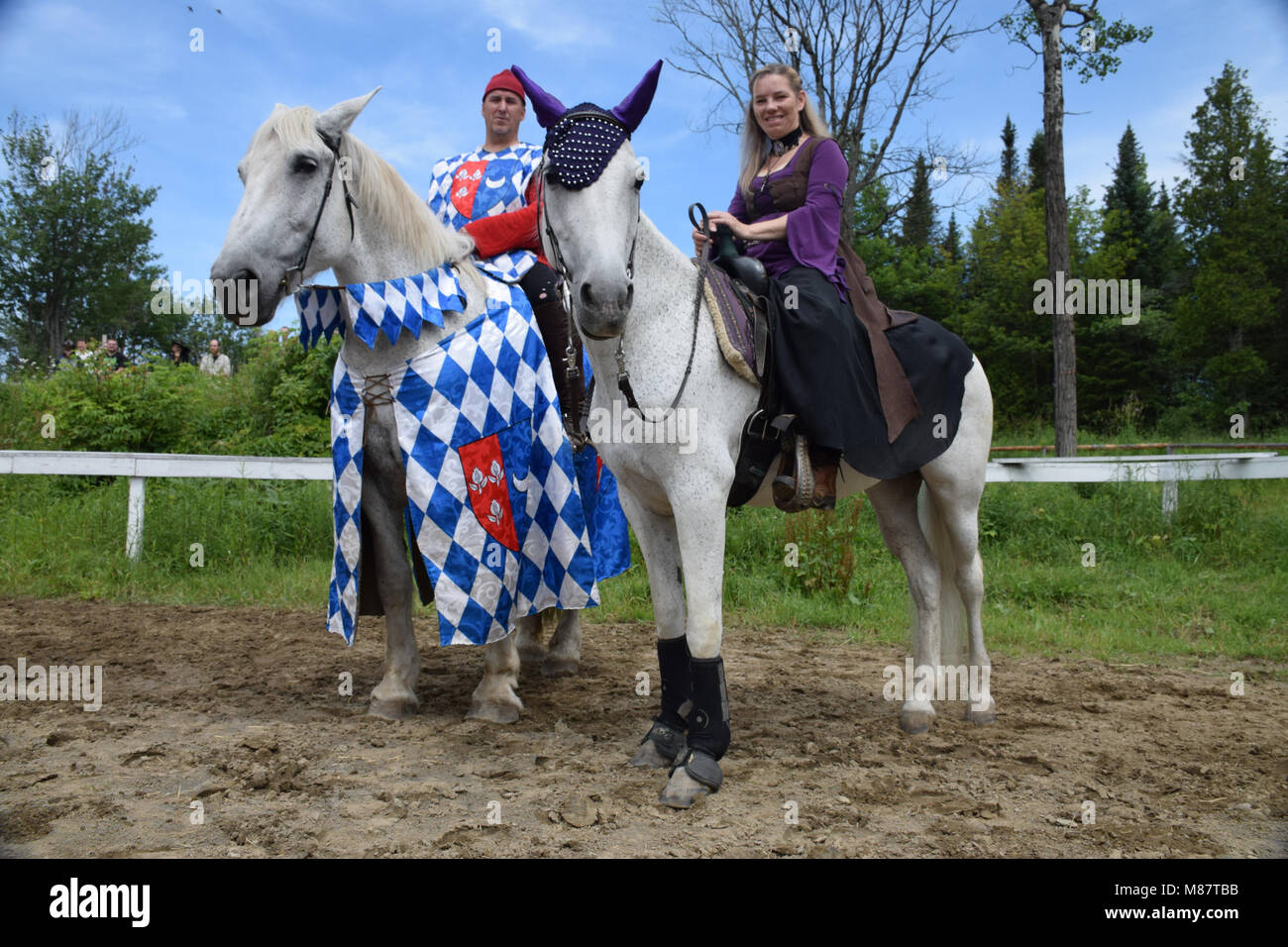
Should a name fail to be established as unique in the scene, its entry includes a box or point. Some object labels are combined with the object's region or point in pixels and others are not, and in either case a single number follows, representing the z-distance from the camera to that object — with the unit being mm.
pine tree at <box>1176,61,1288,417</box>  19953
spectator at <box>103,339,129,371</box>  10435
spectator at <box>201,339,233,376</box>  12969
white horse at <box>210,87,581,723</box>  3158
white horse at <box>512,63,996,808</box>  2639
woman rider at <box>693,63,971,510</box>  3289
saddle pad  3115
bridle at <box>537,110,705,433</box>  2775
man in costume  4055
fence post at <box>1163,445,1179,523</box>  7664
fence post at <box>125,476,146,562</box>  7133
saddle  3156
